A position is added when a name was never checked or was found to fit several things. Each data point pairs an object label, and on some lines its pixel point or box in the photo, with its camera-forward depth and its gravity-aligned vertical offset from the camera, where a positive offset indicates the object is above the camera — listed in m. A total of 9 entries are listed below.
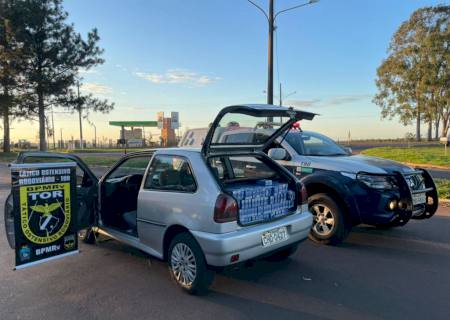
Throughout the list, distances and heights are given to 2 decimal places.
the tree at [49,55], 24.27 +6.57
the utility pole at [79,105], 26.35 +3.11
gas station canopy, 49.44 +3.27
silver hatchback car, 3.39 -0.64
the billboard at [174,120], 39.74 +2.98
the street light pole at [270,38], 12.82 +3.91
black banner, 3.39 -0.67
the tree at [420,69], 33.34 +7.48
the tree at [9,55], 23.84 +6.33
